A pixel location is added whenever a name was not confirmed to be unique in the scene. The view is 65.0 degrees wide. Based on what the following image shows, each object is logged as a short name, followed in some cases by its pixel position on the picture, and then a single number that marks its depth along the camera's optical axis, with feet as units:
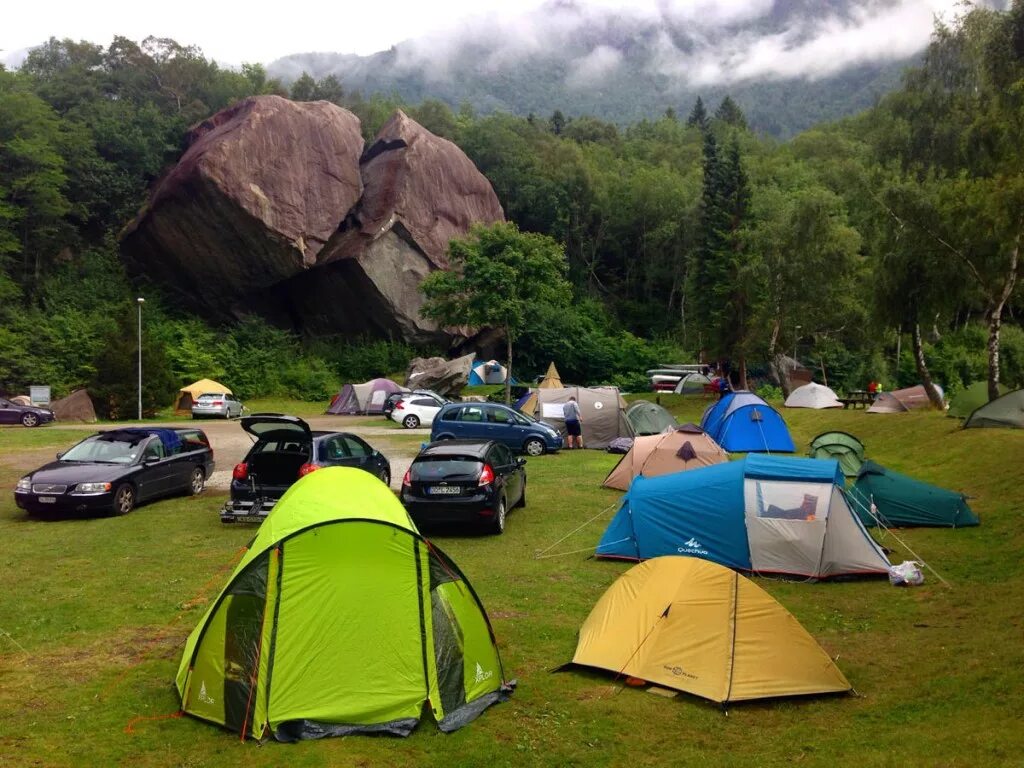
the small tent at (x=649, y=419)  84.94
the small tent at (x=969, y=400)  83.46
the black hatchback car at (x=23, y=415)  110.01
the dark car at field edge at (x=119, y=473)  44.50
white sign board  122.93
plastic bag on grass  33.27
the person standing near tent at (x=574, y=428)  83.99
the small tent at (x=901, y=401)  107.76
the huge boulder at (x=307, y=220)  147.02
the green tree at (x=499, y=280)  123.54
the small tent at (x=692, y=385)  144.66
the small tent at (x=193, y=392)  133.18
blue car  76.74
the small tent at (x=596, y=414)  85.46
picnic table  120.57
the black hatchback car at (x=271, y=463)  42.88
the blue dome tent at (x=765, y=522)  34.06
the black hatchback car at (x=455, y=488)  41.11
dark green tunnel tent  44.62
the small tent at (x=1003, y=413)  66.59
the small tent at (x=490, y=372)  167.94
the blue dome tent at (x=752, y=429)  77.00
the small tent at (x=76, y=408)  117.70
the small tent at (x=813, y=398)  119.24
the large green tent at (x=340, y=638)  19.98
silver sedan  125.29
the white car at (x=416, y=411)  109.29
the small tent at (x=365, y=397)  131.64
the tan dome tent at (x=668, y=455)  53.83
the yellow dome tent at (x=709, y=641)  22.29
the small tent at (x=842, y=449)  60.08
